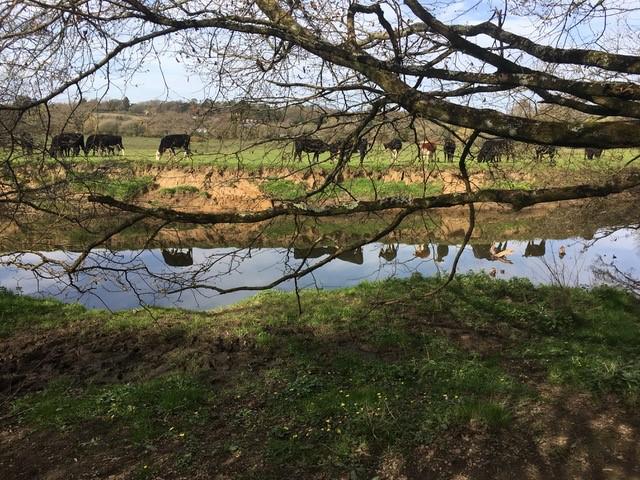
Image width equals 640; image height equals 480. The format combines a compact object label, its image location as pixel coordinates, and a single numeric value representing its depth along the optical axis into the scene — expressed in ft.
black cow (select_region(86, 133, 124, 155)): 91.53
